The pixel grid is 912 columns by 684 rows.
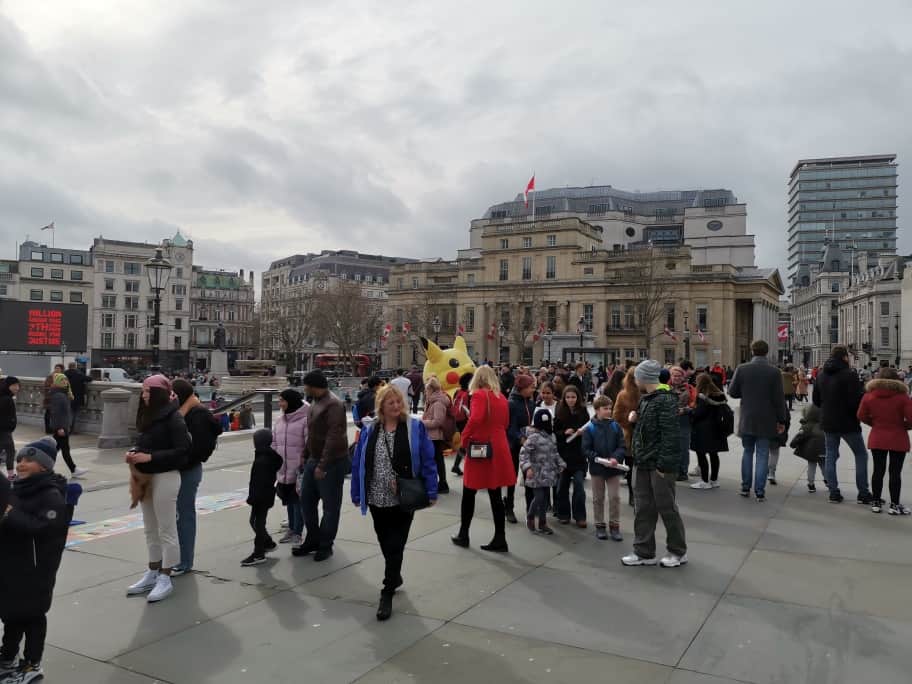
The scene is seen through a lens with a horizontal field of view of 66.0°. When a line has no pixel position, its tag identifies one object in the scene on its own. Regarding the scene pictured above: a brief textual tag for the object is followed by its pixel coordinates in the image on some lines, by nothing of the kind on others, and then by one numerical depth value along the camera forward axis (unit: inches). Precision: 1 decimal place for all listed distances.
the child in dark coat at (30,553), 164.9
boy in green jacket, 256.8
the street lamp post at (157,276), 775.7
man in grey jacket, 370.0
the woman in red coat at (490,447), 277.0
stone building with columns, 2806.1
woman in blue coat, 218.1
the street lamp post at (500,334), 3048.5
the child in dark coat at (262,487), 268.4
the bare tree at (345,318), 2556.6
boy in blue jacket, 300.0
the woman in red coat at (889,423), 334.0
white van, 1113.3
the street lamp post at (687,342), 2785.4
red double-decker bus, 2546.0
